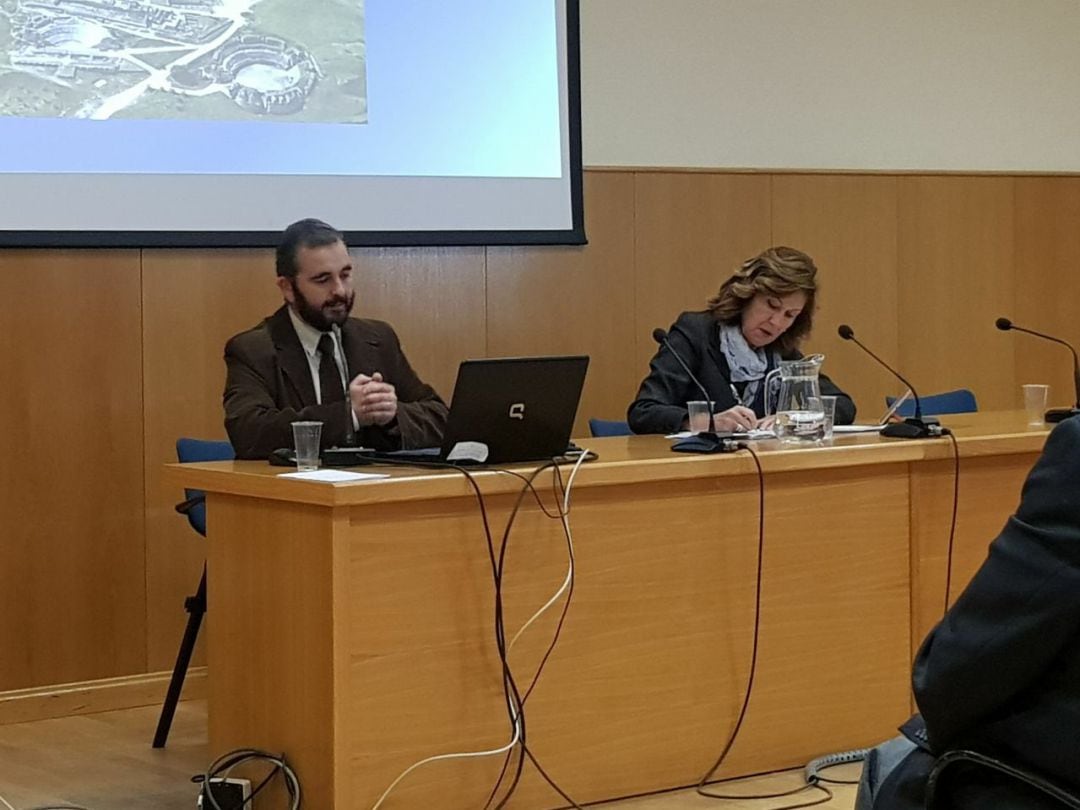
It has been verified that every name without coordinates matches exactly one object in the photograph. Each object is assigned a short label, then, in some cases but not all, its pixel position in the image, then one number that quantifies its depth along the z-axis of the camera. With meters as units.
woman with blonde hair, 4.32
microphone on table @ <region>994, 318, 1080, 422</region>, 4.06
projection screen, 4.42
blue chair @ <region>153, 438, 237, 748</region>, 3.97
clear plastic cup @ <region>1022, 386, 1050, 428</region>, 4.30
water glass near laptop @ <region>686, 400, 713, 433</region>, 3.87
